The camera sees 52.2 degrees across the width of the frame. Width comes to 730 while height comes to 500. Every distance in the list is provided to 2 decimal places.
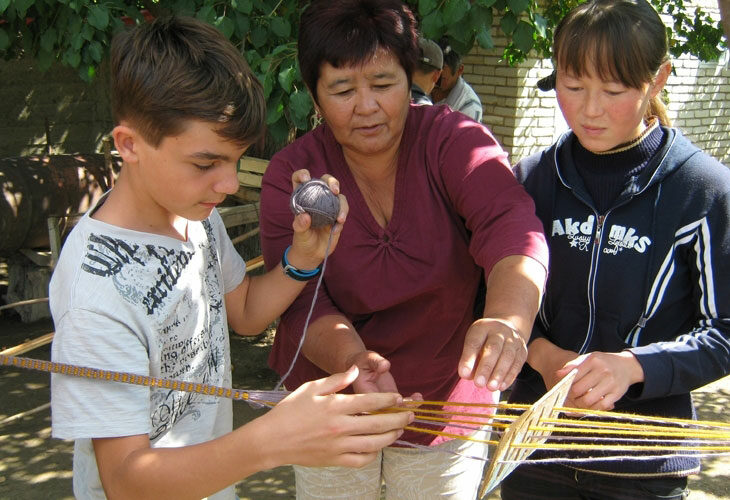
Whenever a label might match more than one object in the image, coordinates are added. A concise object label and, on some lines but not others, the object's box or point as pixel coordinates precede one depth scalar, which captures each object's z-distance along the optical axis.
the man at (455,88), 4.16
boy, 1.38
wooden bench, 4.74
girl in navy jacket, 1.66
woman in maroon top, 1.90
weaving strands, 1.39
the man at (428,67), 3.56
